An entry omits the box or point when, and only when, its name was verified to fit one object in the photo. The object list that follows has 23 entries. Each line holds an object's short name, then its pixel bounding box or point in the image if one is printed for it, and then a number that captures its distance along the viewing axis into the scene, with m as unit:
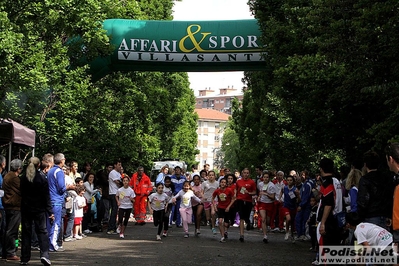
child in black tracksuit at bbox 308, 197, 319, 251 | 17.77
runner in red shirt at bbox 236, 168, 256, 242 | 21.44
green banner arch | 27.92
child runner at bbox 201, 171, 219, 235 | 23.16
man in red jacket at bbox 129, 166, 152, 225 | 26.23
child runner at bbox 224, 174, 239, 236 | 21.19
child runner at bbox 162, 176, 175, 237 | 20.89
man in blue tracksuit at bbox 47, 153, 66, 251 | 15.84
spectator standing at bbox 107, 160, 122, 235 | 22.58
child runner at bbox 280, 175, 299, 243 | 21.83
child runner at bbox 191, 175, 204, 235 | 21.81
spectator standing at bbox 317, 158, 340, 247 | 11.62
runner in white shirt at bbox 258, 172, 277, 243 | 21.81
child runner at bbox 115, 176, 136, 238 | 21.02
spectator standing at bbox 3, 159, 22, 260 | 14.42
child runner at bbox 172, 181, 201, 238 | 21.50
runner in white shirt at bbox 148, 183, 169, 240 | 20.62
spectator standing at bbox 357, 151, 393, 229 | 9.97
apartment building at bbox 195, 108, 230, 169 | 188.82
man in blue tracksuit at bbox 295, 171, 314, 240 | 20.25
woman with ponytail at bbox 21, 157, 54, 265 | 13.76
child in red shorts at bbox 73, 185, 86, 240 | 19.83
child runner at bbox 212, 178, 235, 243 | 20.66
